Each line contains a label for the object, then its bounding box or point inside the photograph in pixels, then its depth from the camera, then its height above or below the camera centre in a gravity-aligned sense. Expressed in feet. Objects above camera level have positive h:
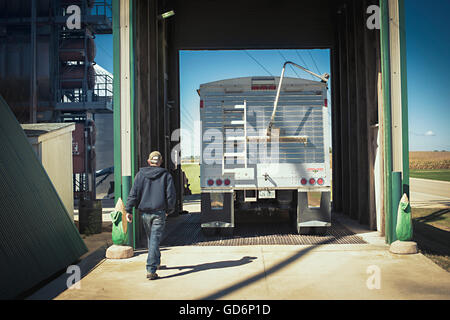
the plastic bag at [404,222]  22.43 -3.50
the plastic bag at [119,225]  22.63 -3.38
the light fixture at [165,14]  34.32 +14.38
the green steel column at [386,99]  23.72 +4.20
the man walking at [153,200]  18.58 -1.60
